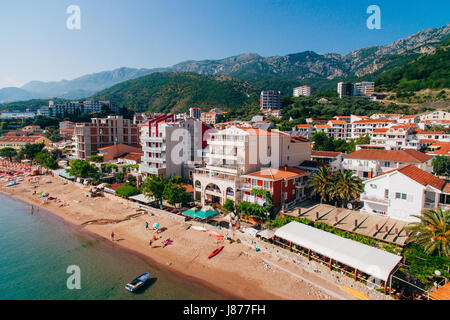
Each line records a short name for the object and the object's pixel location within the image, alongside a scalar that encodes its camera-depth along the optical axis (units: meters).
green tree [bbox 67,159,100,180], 56.97
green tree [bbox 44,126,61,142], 112.62
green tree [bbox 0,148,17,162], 92.44
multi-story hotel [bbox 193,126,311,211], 37.69
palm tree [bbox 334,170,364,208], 31.12
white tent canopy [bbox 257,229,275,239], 28.22
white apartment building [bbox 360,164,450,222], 26.14
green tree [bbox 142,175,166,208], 40.53
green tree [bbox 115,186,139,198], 45.69
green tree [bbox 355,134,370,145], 68.59
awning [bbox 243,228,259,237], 29.98
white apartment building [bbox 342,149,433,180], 37.37
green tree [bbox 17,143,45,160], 87.04
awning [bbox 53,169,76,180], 61.70
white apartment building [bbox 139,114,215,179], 50.34
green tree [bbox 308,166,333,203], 33.31
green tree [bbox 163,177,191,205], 39.55
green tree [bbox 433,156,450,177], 45.69
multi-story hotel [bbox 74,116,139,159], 72.06
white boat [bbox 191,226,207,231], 33.38
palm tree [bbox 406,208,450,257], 20.42
